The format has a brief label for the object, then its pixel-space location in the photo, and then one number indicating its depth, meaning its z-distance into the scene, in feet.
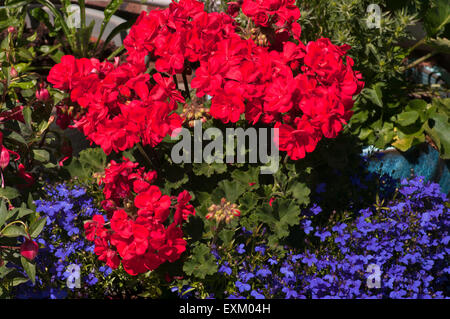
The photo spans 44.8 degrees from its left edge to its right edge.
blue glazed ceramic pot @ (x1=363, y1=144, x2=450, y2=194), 9.04
